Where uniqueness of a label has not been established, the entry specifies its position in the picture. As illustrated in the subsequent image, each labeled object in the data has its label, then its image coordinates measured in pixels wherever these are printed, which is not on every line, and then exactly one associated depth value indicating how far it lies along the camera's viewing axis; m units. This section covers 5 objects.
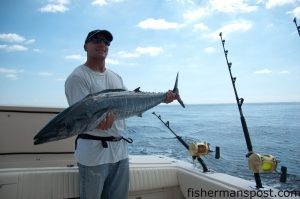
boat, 2.95
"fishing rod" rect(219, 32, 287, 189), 2.71
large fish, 2.03
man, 2.46
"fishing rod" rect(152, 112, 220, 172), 3.54
